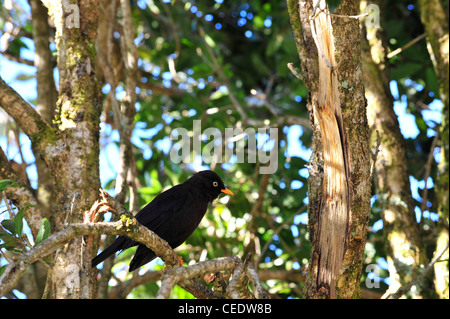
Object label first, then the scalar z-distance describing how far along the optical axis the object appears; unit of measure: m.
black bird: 4.84
